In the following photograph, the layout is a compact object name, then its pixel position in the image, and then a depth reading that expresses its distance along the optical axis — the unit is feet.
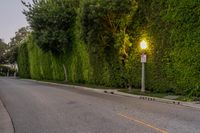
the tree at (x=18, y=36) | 373.20
